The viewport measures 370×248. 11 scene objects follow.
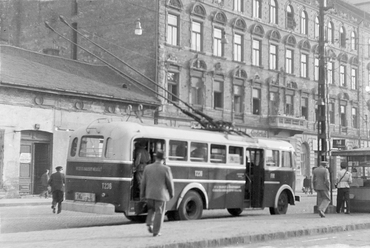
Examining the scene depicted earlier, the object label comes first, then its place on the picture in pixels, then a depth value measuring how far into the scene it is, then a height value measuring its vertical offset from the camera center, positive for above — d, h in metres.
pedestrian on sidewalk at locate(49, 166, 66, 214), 21.86 -0.59
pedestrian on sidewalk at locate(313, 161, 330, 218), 19.20 -0.33
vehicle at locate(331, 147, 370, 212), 21.45 -0.05
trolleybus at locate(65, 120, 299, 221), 16.42 +0.08
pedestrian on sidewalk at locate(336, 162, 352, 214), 21.00 -0.31
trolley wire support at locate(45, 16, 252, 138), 20.23 +1.53
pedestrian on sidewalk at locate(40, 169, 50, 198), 30.11 -0.65
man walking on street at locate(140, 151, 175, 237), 12.53 -0.32
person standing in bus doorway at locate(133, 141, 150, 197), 16.69 +0.25
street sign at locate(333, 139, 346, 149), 29.52 +1.40
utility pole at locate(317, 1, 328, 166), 22.34 +2.49
